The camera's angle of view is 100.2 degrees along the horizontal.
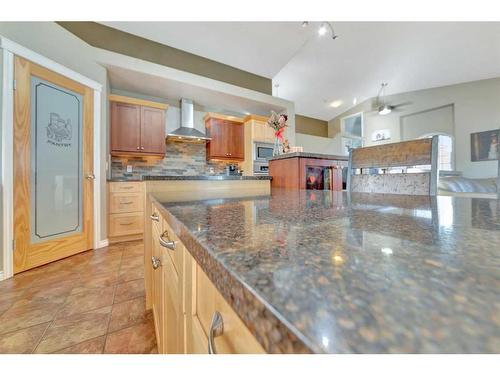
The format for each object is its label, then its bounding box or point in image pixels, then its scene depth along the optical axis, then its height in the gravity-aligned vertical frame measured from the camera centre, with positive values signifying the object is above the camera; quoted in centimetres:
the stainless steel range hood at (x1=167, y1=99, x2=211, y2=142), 351 +107
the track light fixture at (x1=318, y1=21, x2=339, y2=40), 279 +222
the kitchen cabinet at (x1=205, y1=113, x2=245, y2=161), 380 +98
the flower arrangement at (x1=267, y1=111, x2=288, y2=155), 210 +66
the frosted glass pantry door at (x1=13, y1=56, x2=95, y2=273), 174 +23
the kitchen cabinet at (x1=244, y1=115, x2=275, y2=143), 388 +112
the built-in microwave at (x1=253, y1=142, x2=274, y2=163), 391 +71
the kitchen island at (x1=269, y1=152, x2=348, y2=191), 186 +16
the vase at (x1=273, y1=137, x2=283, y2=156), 222 +45
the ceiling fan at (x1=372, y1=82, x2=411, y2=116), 522 +215
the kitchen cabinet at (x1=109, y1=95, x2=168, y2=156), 298 +95
